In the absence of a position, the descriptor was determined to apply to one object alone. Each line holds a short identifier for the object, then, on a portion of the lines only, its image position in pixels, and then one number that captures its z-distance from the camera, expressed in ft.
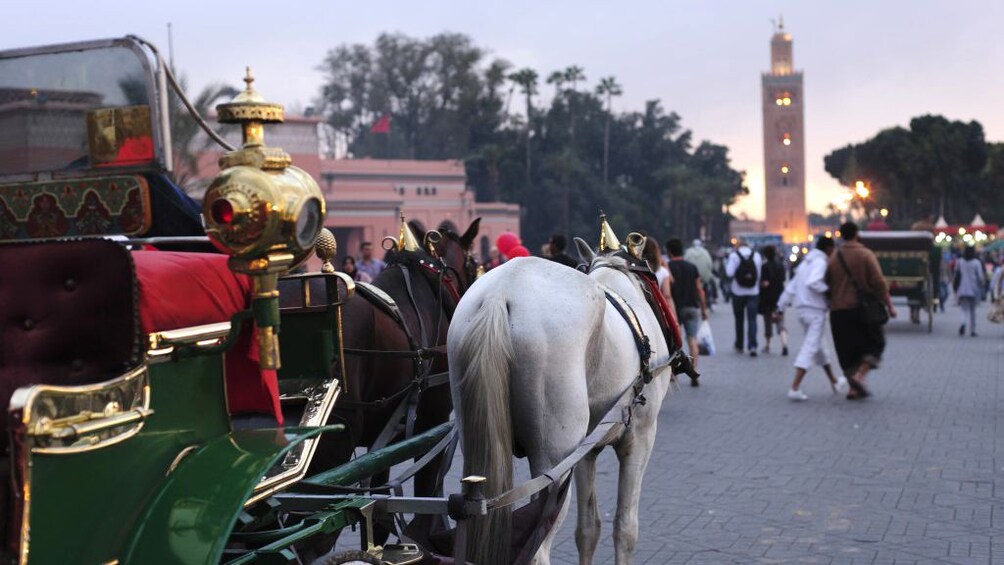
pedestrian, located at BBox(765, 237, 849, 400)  38.45
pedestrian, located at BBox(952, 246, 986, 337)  63.72
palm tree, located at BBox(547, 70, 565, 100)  240.32
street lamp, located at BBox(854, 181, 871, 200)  110.54
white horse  14.15
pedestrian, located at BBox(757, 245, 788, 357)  55.11
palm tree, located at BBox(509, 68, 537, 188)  229.45
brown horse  16.78
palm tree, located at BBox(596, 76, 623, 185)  255.91
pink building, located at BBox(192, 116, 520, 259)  168.55
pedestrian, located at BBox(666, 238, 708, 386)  44.83
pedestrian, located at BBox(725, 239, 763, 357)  54.70
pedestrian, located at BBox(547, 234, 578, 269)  35.81
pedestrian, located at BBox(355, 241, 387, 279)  47.11
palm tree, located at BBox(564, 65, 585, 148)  241.14
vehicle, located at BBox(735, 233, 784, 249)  215.92
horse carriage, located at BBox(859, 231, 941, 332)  71.31
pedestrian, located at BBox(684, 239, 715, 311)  62.77
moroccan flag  207.51
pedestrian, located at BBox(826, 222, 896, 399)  38.52
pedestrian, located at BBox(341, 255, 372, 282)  43.83
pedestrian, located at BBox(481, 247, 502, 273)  48.22
